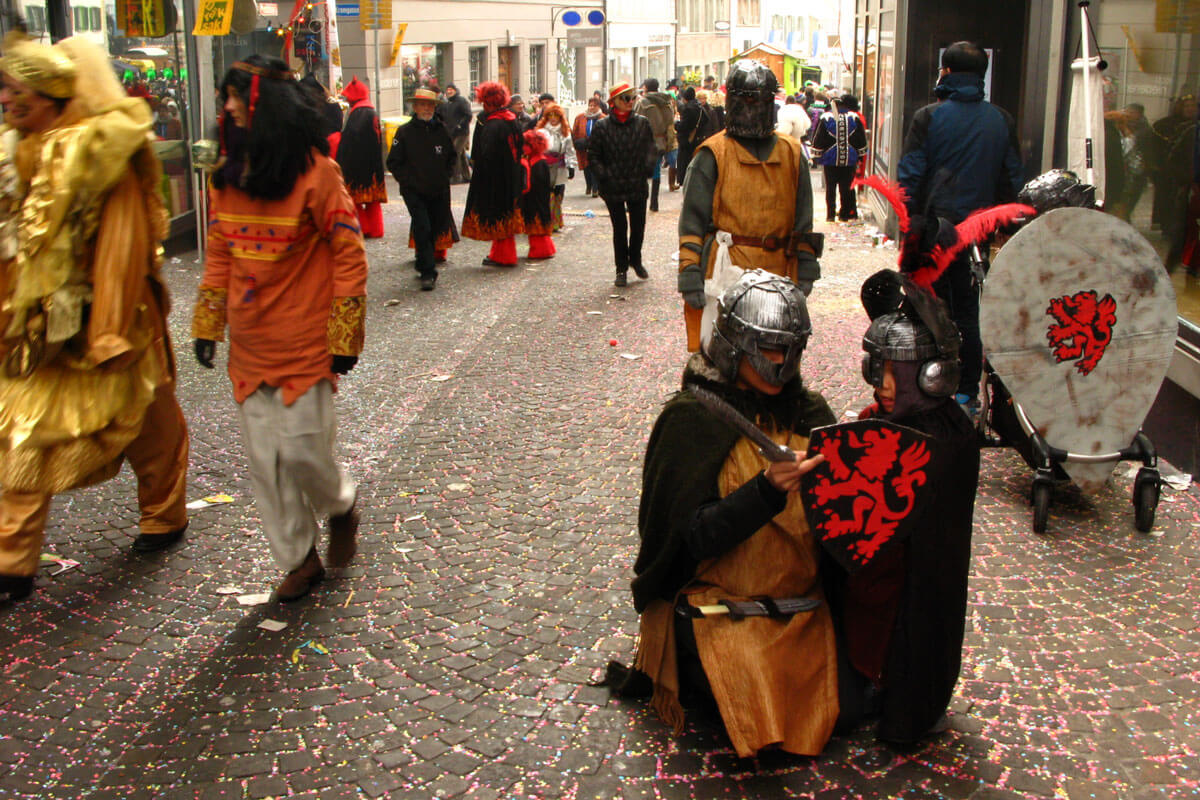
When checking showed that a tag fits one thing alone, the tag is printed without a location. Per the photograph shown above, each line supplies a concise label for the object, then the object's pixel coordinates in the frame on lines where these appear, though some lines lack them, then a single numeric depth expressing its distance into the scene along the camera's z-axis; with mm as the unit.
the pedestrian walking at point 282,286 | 4293
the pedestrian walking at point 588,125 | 21031
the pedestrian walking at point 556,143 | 15219
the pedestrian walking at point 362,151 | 13359
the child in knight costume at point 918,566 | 3334
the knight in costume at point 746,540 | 3318
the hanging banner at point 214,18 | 11703
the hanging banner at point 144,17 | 12688
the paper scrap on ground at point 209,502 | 5676
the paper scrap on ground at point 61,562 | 4953
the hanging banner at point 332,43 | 20641
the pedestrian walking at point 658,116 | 17516
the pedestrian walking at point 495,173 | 12320
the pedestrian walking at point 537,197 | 13070
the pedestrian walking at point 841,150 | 15570
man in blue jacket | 6836
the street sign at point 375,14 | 21594
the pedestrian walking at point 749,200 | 5984
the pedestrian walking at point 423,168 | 11477
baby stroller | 4984
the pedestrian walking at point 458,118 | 23969
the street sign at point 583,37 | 28927
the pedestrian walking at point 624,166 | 11305
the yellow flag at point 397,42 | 24045
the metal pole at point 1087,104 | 6316
